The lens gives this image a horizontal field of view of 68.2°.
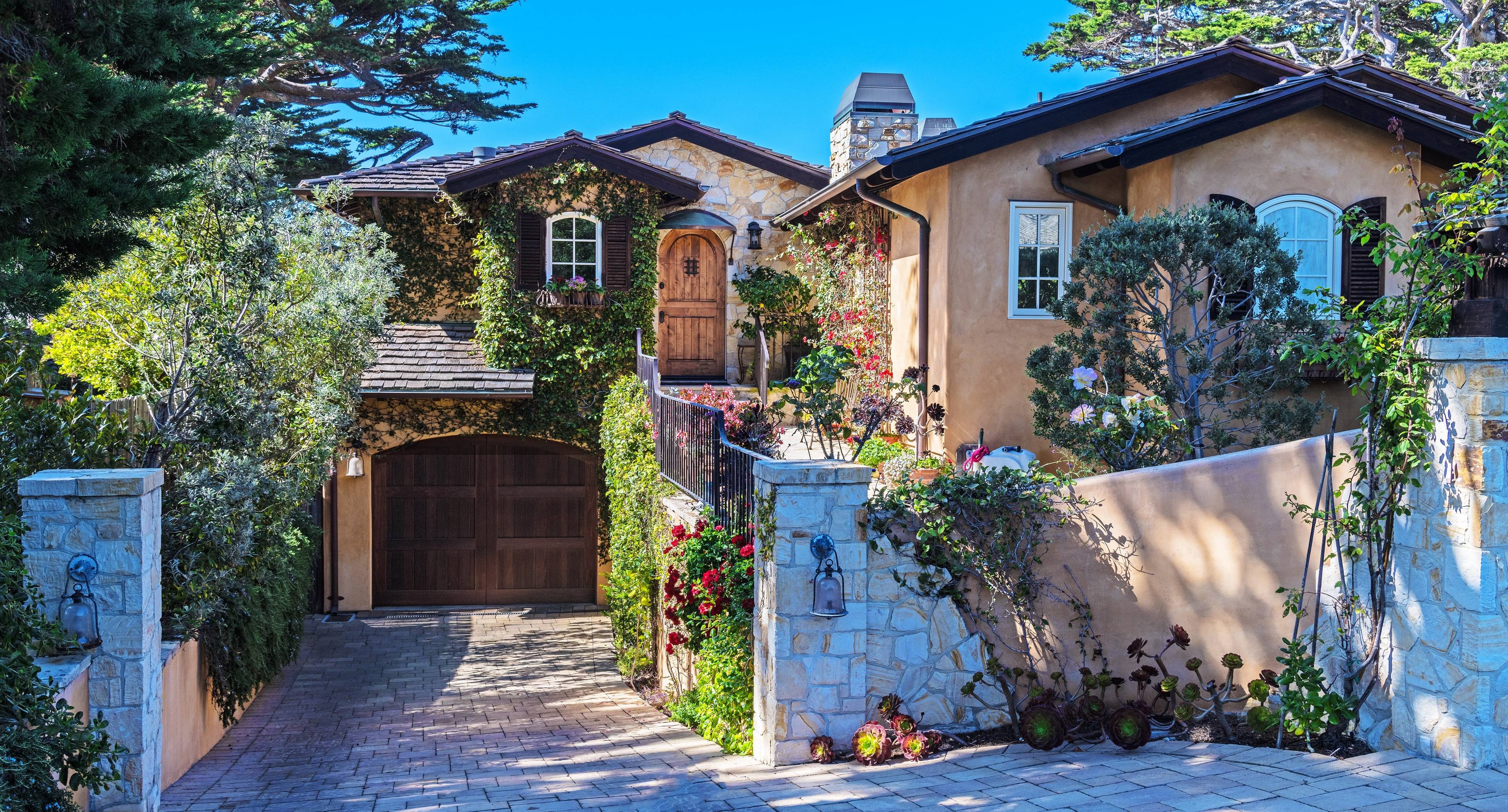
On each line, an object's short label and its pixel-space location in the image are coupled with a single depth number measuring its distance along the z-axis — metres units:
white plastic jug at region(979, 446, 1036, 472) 9.72
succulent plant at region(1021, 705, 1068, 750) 6.51
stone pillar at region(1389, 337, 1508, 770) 5.43
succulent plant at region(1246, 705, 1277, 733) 6.23
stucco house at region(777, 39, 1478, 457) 10.35
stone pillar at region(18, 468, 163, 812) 6.21
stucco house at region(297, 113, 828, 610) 15.31
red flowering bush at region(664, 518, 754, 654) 7.65
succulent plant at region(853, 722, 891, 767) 6.57
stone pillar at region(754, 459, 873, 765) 6.68
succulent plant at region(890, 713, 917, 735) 6.70
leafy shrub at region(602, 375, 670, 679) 10.70
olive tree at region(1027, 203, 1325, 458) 8.50
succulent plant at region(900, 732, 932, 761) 6.57
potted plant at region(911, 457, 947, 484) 10.59
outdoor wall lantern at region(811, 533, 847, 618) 6.60
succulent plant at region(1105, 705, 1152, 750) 6.30
